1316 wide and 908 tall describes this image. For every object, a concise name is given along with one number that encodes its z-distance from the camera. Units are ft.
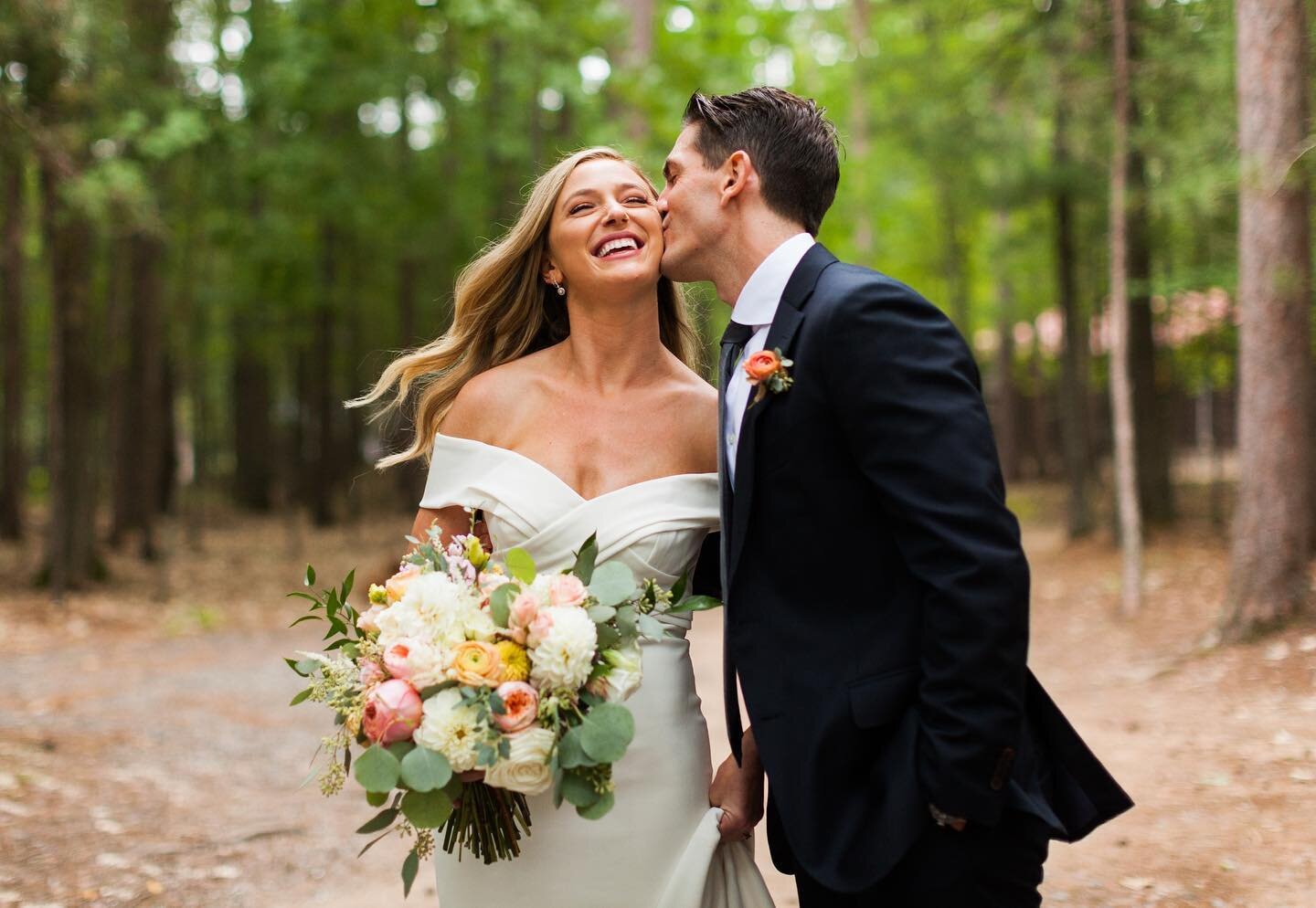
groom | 7.40
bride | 9.78
